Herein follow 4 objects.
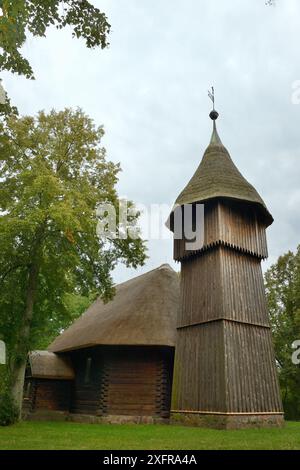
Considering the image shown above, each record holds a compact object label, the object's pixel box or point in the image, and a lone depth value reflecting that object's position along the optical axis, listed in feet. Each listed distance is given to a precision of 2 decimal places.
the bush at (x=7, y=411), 54.44
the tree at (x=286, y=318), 103.71
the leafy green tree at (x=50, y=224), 55.01
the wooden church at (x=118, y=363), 66.69
